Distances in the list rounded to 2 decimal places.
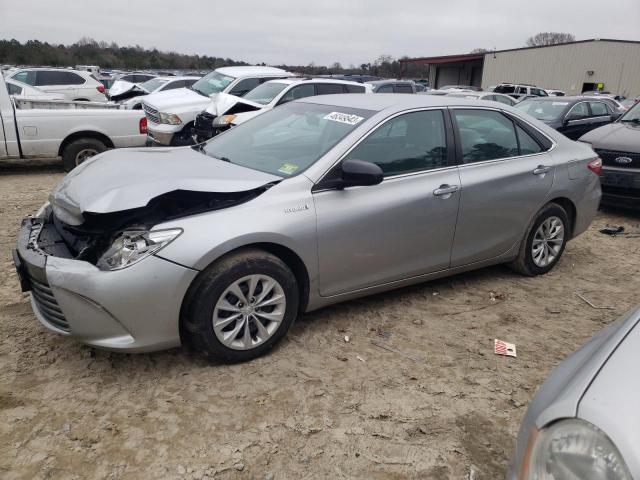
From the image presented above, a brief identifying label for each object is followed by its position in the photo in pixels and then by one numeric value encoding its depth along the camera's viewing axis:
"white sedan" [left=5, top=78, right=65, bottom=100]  13.57
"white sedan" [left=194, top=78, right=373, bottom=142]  9.46
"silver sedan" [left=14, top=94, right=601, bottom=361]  2.96
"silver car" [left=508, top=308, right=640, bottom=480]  1.37
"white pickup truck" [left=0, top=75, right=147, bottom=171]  8.14
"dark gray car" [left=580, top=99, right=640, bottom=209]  7.10
